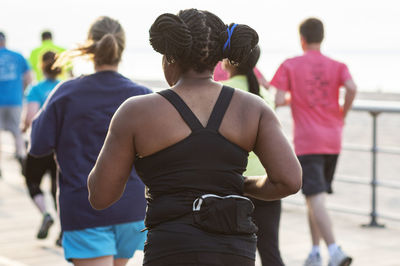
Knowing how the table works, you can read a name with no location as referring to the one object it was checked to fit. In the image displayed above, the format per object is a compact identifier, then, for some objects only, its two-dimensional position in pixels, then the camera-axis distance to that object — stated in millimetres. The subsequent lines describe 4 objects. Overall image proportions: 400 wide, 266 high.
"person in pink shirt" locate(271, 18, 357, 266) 12357
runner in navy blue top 7993
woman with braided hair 5299
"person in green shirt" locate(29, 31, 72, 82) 22873
